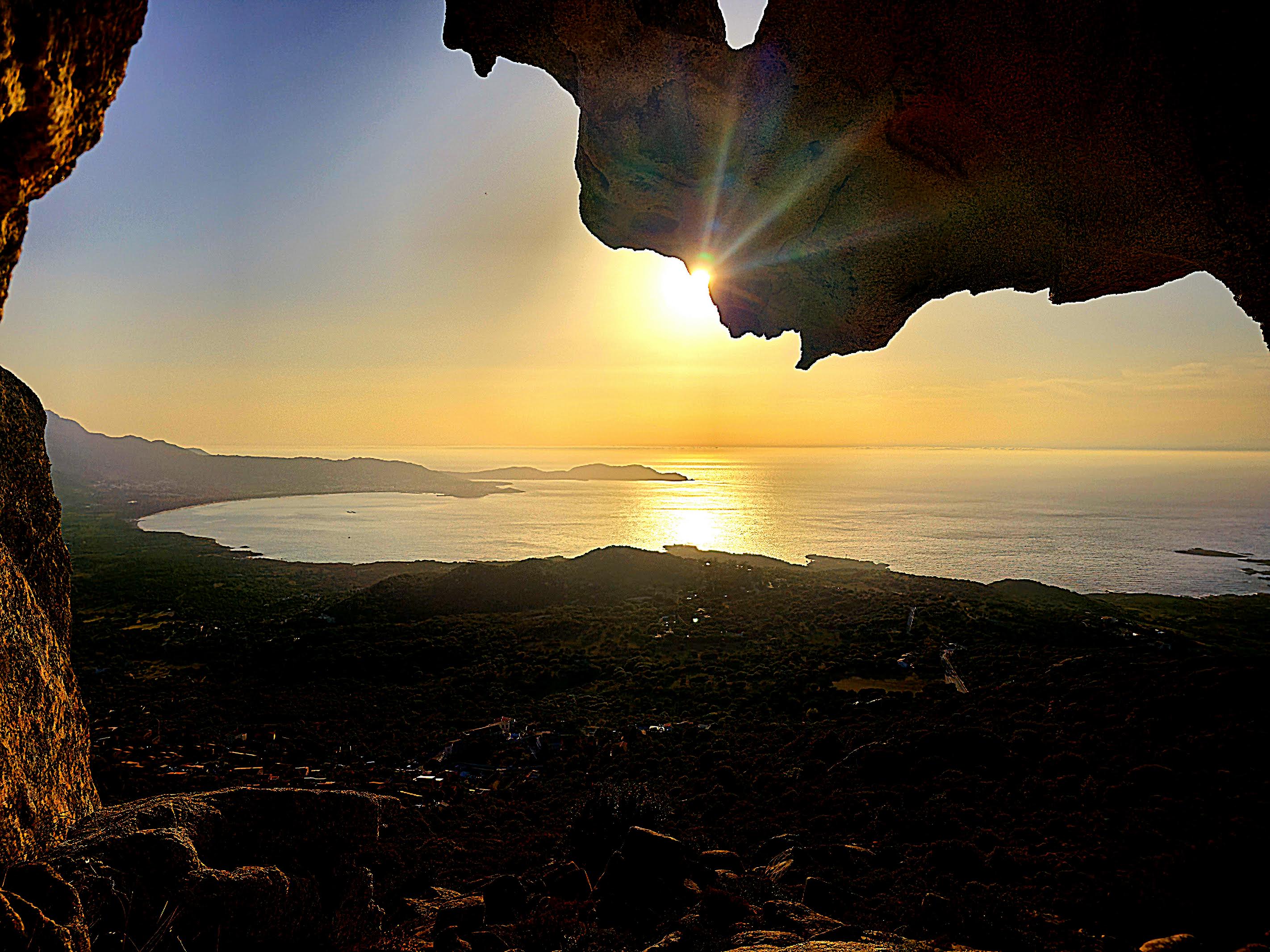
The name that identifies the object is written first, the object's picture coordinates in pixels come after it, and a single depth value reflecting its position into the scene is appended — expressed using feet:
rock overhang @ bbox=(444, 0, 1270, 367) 17.31
